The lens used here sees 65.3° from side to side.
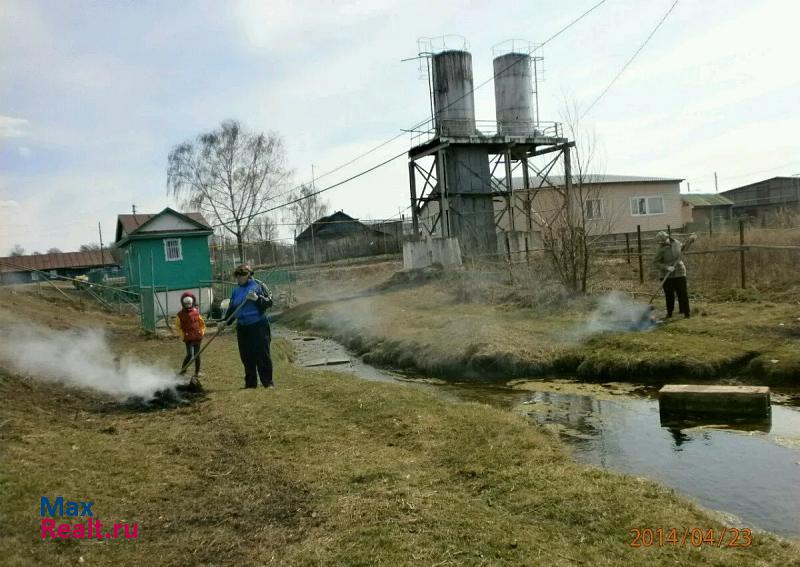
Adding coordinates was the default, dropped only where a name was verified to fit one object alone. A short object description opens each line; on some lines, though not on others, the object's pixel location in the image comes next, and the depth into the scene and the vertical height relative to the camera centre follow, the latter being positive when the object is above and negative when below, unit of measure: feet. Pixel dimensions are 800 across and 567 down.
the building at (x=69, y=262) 236.43 +7.91
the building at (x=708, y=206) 196.54 +9.63
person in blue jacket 32.48 -2.91
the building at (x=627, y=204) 116.57 +8.86
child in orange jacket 37.22 -3.04
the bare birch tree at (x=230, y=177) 170.71 +25.53
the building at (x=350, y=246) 161.68 +4.07
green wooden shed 100.12 +3.48
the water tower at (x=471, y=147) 104.27 +18.03
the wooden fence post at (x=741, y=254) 52.85 -1.67
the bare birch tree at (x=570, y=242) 62.34 +0.40
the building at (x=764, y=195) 193.16 +12.17
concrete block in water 27.53 -7.39
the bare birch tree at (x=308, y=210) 218.93 +21.02
